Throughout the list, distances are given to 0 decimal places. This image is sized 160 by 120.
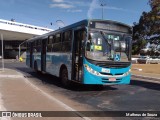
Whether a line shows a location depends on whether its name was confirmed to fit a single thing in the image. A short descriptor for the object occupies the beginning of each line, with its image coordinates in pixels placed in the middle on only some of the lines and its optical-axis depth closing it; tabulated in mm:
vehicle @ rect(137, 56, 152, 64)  28577
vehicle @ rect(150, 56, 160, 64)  30028
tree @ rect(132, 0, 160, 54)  16033
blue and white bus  6432
